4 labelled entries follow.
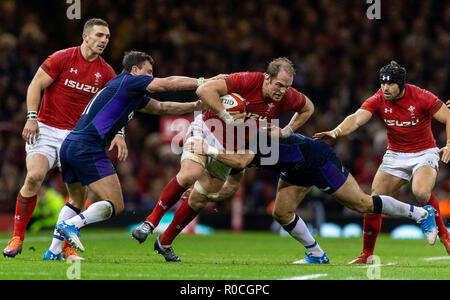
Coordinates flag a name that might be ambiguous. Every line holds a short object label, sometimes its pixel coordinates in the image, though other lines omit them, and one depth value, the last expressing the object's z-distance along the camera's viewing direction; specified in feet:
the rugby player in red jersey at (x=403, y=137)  66.28
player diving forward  59.16
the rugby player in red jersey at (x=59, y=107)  61.46
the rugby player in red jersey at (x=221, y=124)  57.88
